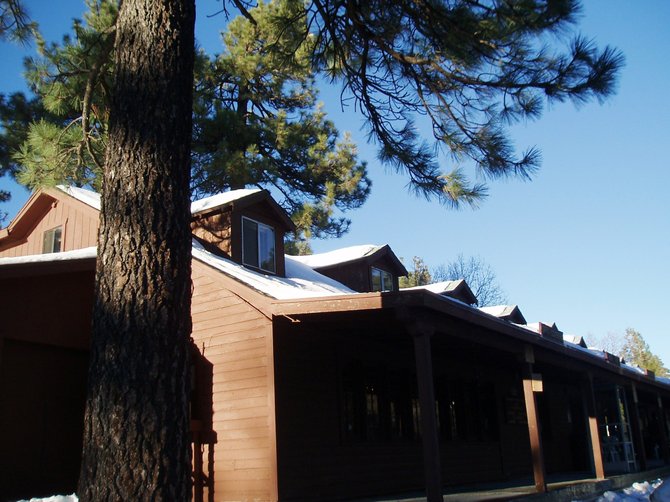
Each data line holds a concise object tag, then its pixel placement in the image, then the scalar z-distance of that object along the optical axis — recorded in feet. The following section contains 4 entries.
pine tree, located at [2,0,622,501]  13.98
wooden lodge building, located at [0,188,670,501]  33.71
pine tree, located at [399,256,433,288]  141.18
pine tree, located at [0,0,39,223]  55.88
